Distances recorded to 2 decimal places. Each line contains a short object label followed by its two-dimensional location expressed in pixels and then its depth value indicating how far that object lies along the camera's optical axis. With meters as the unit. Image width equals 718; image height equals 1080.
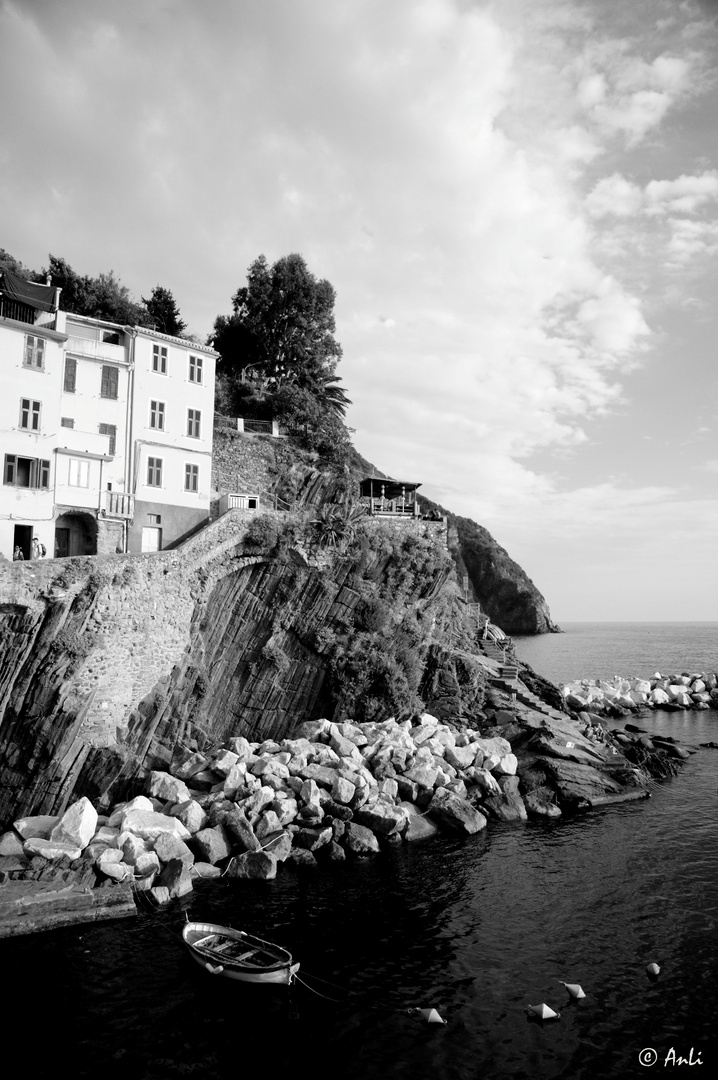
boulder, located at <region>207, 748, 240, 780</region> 28.16
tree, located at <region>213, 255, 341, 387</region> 51.81
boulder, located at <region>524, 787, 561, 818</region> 27.95
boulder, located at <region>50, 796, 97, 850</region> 22.66
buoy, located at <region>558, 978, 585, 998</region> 15.30
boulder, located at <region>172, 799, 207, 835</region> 24.33
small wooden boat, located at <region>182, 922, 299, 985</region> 15.73
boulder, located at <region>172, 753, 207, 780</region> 28.70
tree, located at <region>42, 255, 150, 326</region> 48.81
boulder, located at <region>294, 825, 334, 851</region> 23.97
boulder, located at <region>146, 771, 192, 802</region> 26.42
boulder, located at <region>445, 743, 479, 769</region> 30.28
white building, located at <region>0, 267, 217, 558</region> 32.22
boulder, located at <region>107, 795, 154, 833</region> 24.09
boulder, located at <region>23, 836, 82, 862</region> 21.91
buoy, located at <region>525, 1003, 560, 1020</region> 14.59
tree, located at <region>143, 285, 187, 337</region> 55.28
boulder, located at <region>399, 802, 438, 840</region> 25.47
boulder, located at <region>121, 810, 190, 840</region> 23.41
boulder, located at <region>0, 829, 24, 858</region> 22.72
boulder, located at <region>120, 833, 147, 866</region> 21.95
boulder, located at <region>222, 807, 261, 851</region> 23.34
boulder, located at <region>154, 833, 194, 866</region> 22.19
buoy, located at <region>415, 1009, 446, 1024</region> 14.55
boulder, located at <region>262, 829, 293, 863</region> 23.17
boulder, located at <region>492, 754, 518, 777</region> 30.12
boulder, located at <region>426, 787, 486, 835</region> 25.89
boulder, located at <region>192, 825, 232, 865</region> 22.78
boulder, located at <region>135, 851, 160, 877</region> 21.47
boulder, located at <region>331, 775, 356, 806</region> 26.34
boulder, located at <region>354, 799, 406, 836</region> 25.22
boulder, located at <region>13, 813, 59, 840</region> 23.61
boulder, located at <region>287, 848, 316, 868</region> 23.11
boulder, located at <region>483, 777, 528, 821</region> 27.58
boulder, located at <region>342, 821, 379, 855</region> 24.02
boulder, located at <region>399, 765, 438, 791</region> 28.08
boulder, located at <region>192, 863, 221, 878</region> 21.95
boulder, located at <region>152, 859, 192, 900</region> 20.52
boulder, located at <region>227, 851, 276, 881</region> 21.92
